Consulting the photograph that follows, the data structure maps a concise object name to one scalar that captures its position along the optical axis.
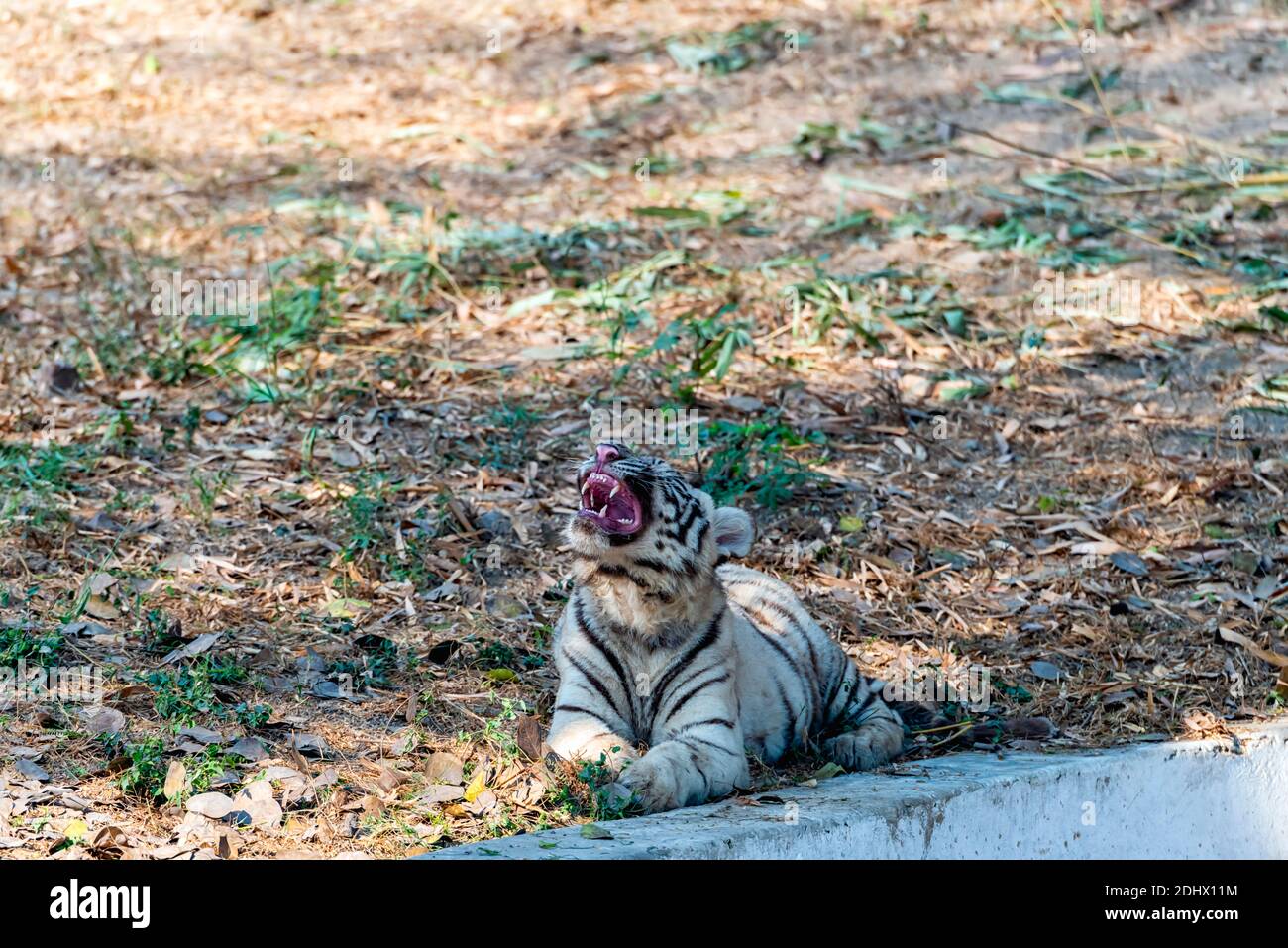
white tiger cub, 8.55
